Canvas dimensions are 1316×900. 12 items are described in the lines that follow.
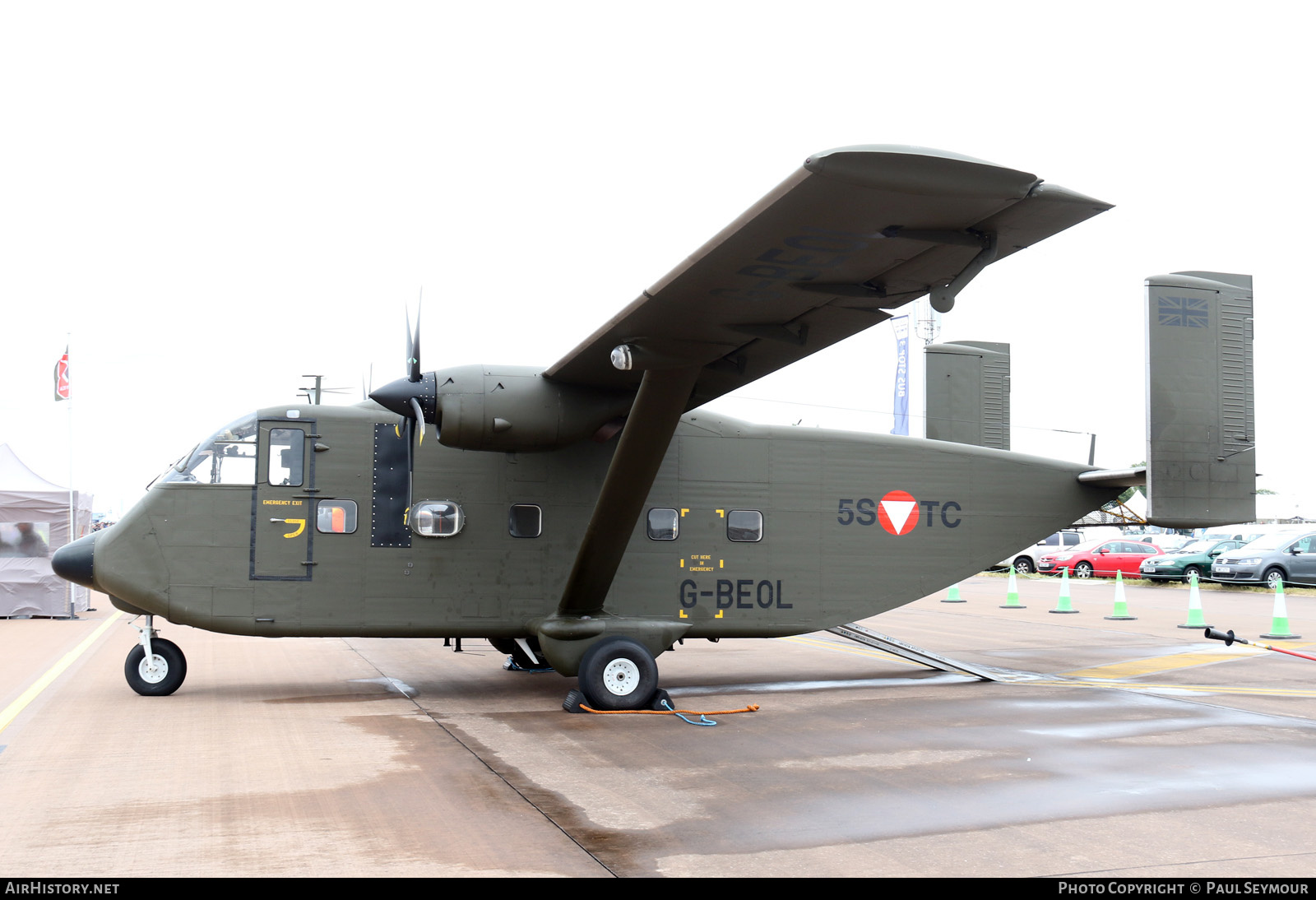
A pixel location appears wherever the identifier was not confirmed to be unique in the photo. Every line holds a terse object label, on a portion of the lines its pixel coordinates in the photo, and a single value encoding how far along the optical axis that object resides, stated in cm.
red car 3562
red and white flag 2248
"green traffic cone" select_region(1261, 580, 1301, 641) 1673
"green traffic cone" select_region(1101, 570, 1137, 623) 2117
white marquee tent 2086
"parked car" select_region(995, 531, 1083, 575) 4203
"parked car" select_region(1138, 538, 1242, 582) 3225
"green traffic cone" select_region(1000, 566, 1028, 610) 2558
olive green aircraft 986
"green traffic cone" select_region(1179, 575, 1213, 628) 1919
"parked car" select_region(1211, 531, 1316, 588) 2808
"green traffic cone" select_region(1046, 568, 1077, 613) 2352
